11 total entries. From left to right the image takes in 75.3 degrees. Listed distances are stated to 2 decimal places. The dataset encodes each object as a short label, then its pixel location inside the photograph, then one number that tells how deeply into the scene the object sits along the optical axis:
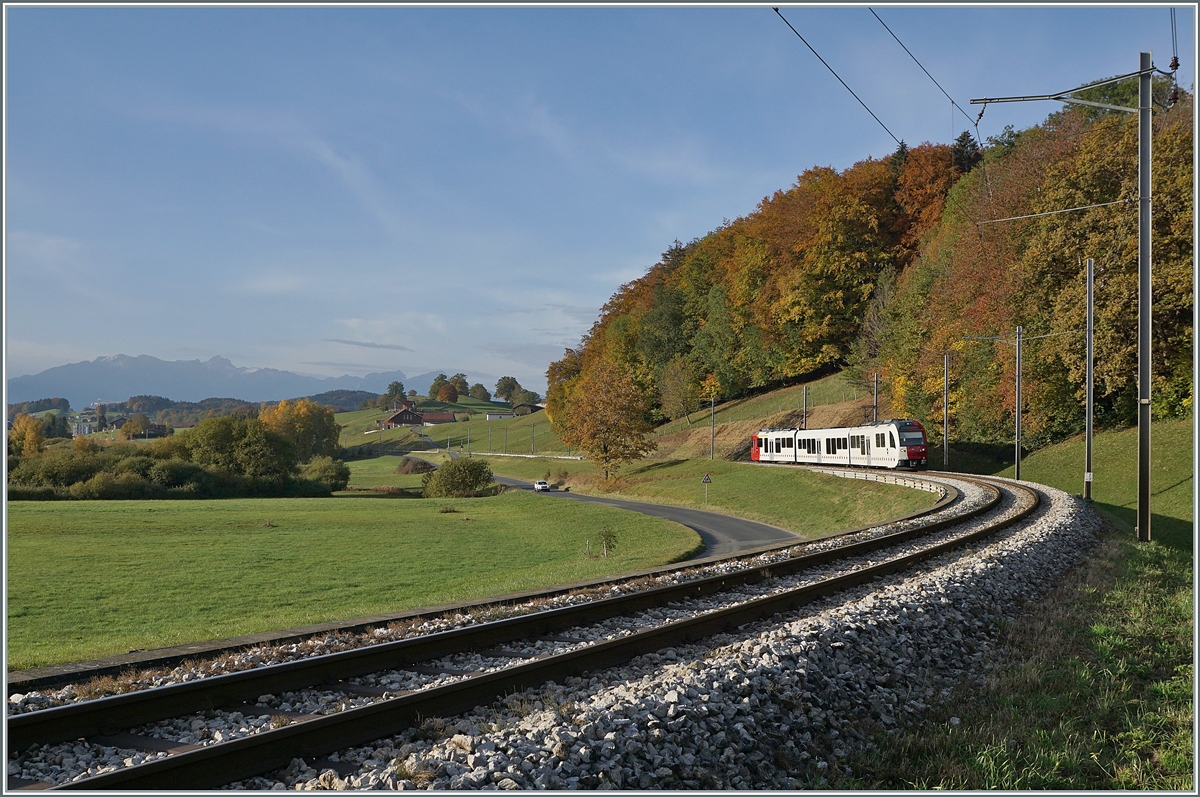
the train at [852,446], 44.75
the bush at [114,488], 62.00
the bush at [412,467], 106.62
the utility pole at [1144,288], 17.62
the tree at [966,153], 80.59
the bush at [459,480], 73.38
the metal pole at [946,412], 45.31
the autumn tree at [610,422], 67.75
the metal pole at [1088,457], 27.50
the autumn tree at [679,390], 90.25
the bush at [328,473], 79.62
